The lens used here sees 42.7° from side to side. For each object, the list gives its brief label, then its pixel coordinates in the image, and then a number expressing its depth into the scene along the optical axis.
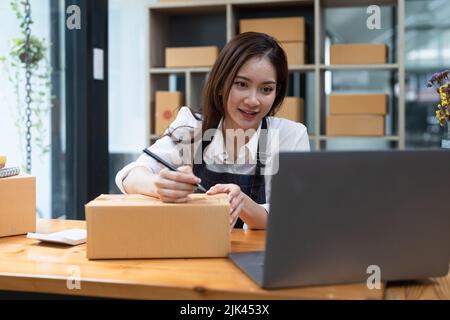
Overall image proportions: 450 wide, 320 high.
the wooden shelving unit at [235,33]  3.13
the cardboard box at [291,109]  3.18
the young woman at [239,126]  1.77
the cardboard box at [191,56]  3.29
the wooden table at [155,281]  1.00
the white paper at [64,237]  1.37
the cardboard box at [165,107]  3.35
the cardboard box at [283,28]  3.18
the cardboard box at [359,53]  3.10
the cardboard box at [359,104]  3.11
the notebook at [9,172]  1.50
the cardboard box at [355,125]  3.10
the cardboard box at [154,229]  1.20
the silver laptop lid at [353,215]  0.94
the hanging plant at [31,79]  2.93
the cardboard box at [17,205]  1.48
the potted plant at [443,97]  1.48
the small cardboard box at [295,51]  3.19
